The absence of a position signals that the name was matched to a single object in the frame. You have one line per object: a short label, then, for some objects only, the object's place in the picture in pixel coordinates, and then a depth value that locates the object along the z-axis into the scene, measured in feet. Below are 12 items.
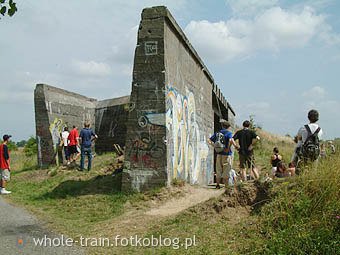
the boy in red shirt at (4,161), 33.73
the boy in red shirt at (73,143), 42.06
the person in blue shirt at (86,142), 38.75
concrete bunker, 27.48
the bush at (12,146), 123.80
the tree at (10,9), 12.40
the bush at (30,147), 69.96
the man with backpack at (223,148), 28.99
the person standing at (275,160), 32.65
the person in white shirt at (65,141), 44.19
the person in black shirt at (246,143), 28.73
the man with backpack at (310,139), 22.13
